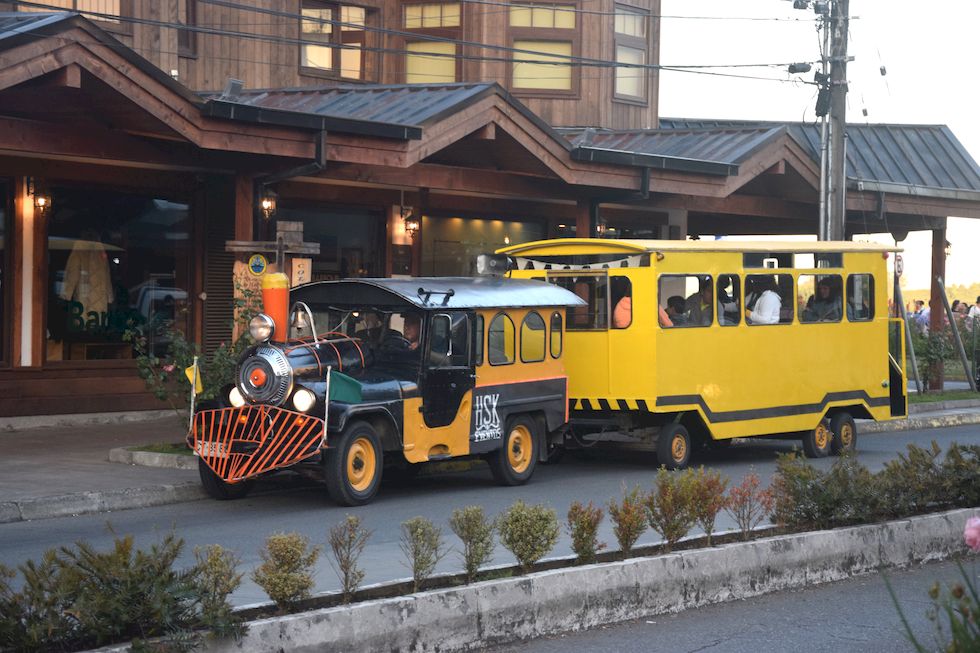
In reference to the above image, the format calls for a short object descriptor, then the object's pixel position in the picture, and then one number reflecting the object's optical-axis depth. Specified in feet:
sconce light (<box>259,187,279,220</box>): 65.36
